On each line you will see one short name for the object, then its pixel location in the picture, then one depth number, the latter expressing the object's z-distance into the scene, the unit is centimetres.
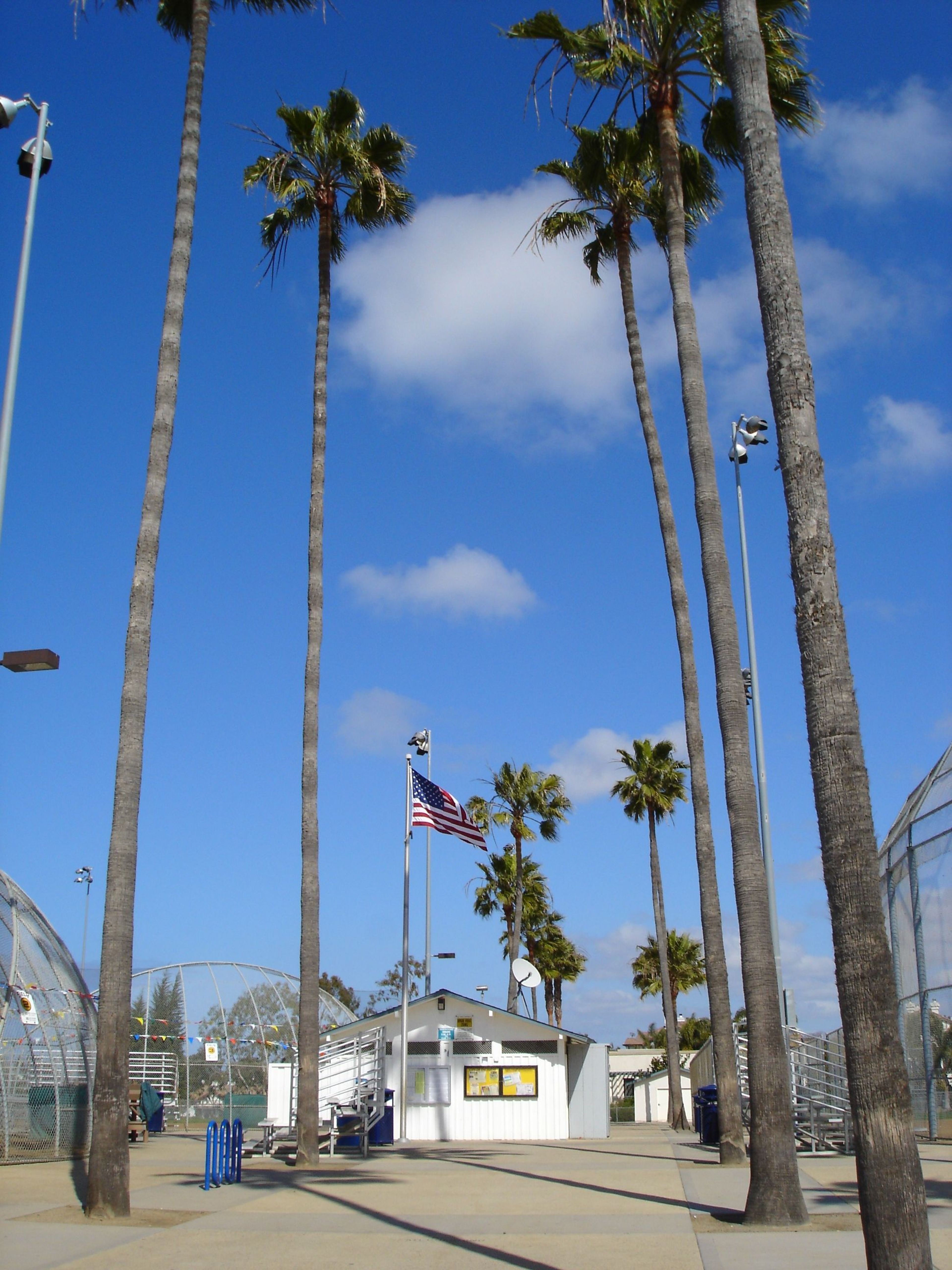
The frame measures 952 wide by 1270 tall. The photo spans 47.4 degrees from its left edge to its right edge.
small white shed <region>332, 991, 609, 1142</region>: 2781
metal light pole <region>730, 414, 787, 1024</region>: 2197
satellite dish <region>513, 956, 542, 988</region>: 2805
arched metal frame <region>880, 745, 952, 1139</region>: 1827
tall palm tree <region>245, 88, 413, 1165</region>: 1869
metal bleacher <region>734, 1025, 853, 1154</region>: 2105
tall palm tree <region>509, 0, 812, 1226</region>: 1084
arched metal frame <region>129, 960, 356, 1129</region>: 3369
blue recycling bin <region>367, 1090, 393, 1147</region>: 2430
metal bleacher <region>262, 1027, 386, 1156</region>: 2152
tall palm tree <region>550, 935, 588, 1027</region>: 5069
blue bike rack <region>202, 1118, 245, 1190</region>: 1480
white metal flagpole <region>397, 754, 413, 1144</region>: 2439
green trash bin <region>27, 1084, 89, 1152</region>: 2038
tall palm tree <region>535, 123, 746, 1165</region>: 1742
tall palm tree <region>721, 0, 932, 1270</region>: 552
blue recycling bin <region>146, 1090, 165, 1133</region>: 2922
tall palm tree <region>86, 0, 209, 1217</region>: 1144
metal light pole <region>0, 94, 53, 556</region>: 1022
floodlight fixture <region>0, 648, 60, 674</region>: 1155
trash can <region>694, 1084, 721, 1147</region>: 2278
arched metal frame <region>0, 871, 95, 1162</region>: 1998
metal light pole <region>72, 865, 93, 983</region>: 5262
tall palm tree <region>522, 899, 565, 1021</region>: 4888
